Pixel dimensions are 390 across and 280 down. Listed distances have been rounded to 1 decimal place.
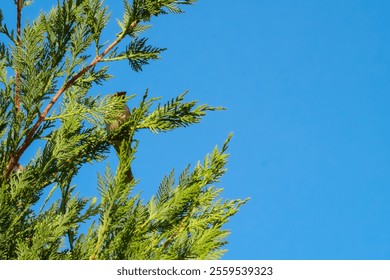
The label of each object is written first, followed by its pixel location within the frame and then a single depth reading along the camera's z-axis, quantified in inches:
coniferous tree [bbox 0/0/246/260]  363.9
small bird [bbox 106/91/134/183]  432.8
